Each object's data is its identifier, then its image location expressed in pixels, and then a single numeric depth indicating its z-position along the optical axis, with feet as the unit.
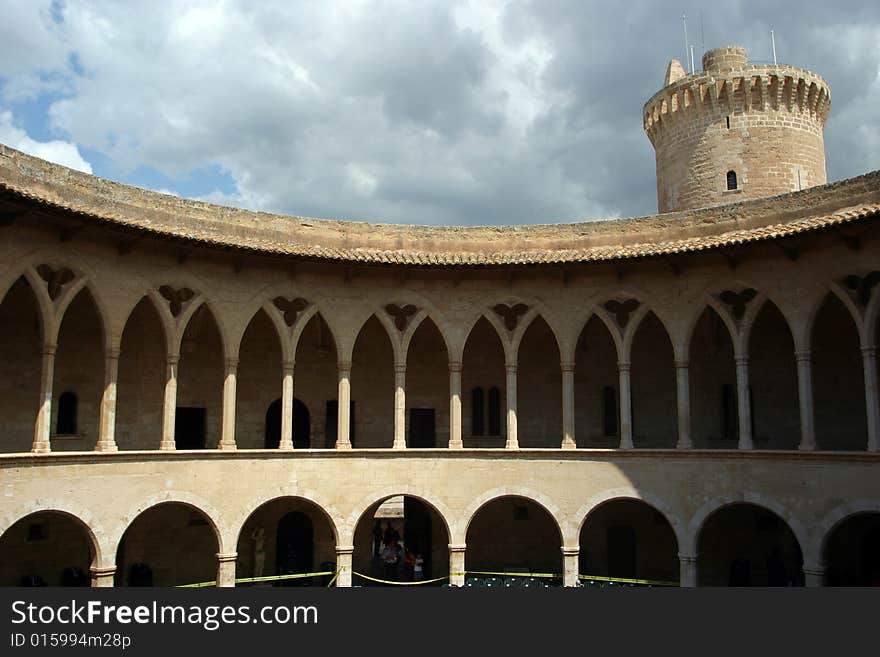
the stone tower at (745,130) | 92.58
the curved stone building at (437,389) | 55.67
